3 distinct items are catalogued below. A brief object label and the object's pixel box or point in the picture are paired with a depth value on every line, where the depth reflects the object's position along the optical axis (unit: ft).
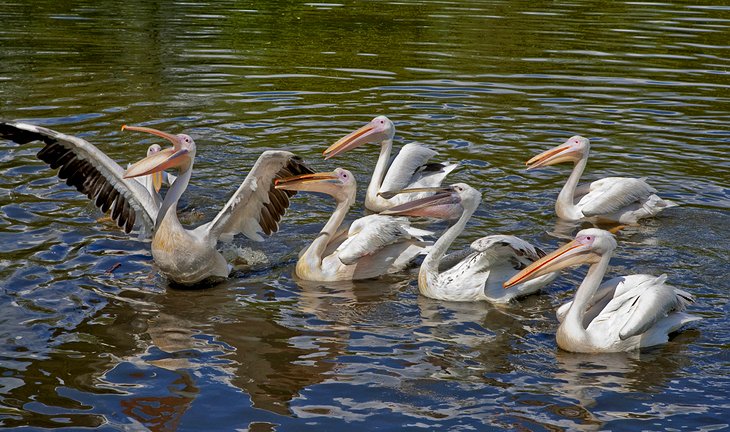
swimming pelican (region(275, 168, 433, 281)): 45.42
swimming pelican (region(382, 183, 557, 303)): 41.86
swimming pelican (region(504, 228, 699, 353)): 36.83
